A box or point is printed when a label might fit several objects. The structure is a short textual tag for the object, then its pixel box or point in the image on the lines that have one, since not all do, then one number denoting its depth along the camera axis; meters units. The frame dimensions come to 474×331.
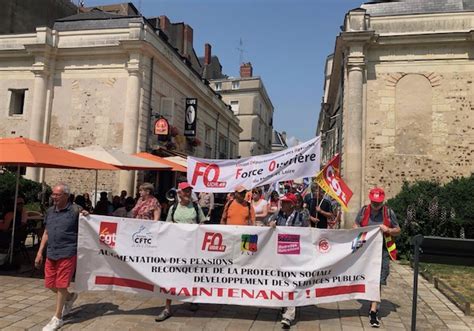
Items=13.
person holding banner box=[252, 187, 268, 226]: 9.12
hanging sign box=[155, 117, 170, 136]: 19.61
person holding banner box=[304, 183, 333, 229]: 9.67
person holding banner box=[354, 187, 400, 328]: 5.92
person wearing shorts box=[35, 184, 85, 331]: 5.38
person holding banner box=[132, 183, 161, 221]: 7.03
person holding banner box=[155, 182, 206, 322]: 6.37
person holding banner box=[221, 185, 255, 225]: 7.23
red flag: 7.88
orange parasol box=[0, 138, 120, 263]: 7.70
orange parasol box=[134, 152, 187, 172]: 14.36
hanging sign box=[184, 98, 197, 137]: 24.06
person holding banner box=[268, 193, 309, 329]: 6.26
